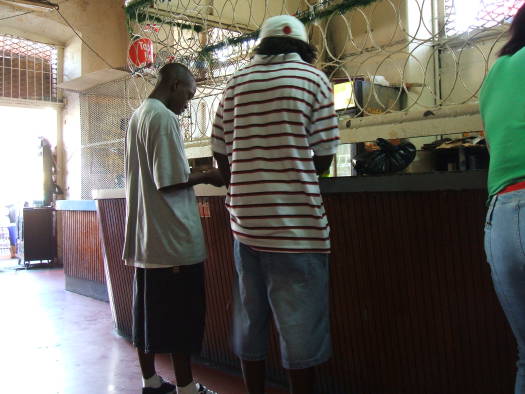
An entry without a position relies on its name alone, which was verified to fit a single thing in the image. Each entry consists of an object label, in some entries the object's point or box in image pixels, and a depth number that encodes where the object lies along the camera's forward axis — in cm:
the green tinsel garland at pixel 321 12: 211
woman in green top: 109
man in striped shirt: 137
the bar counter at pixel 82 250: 466
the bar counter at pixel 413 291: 163
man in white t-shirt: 188
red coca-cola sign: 367
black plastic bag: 199
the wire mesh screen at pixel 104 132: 614
